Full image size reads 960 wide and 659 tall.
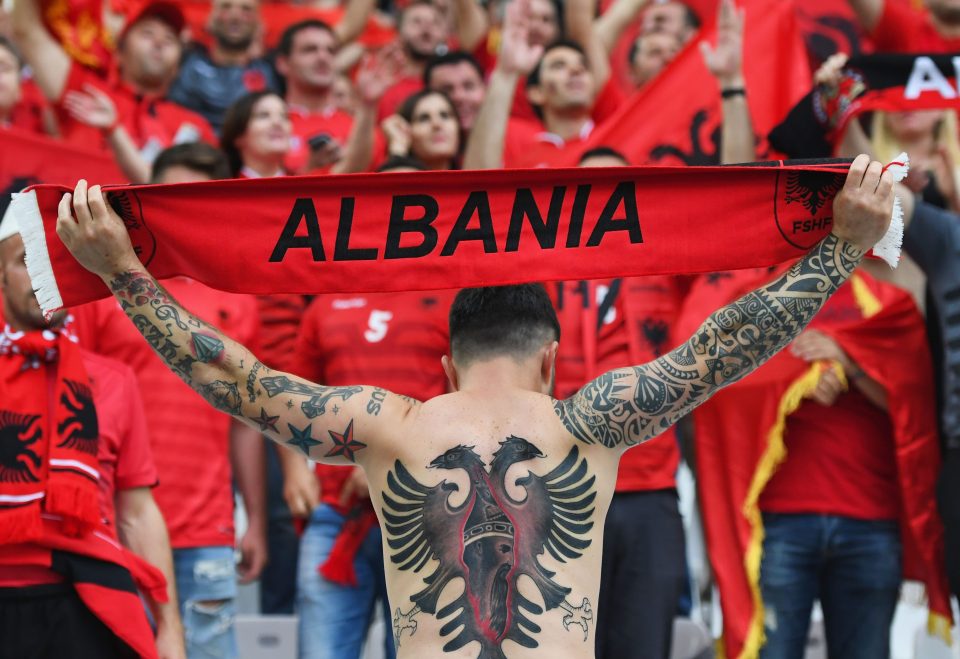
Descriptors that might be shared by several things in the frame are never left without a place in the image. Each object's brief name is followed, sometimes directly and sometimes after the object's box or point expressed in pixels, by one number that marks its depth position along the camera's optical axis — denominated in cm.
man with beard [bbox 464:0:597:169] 1284
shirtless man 646
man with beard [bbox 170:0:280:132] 1597
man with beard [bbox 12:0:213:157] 1316
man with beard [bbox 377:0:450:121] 1630
